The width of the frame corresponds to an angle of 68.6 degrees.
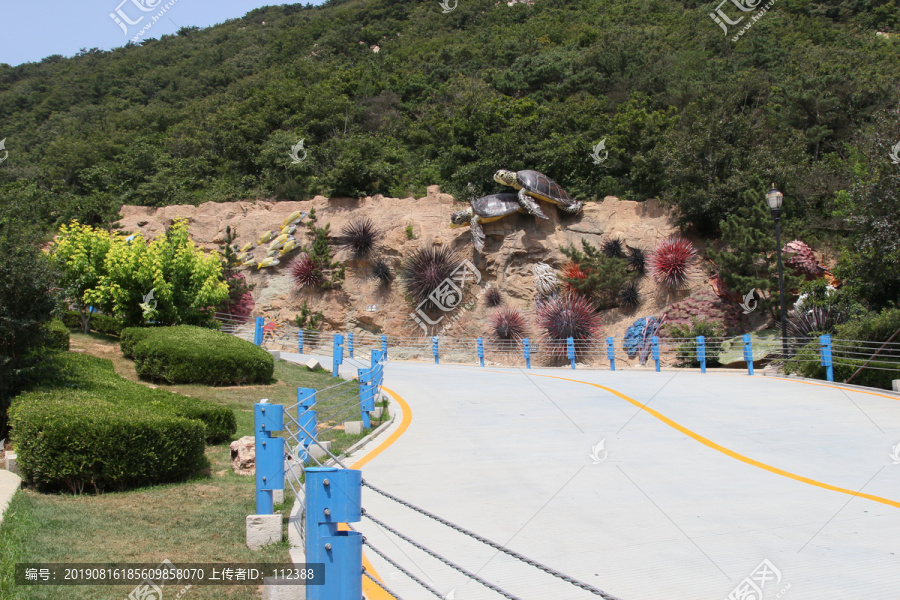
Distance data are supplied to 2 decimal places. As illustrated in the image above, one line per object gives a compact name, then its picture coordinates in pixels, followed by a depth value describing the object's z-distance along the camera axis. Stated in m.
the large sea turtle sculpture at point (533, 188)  30.66
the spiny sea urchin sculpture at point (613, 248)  29.92
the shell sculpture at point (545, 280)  30.09
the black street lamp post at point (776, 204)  18.22
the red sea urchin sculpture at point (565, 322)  26.77
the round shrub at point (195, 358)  15.93
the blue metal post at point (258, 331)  26.59
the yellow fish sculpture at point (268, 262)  35.09
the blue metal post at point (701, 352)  20.53
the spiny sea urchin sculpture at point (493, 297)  30.89
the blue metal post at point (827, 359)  16.23
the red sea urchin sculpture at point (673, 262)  27.61
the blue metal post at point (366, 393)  11.81
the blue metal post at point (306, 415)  8.27
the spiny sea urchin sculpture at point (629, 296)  28.38
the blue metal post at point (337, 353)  20.44
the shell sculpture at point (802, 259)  24.45
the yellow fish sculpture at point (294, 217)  36.12
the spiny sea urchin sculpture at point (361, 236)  33.16
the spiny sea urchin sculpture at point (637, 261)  29.33
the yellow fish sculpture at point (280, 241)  35.53
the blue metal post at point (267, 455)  6.13
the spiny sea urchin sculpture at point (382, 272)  32.88
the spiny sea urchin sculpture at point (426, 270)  30.78
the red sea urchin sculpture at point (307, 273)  33.31
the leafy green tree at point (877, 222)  17.84
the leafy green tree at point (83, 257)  19.41
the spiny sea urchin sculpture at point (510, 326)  28.84
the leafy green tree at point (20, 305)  10.80
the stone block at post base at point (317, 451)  8.29
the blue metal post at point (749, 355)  19.33
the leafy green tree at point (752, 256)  24.08
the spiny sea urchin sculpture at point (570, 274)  29.36
